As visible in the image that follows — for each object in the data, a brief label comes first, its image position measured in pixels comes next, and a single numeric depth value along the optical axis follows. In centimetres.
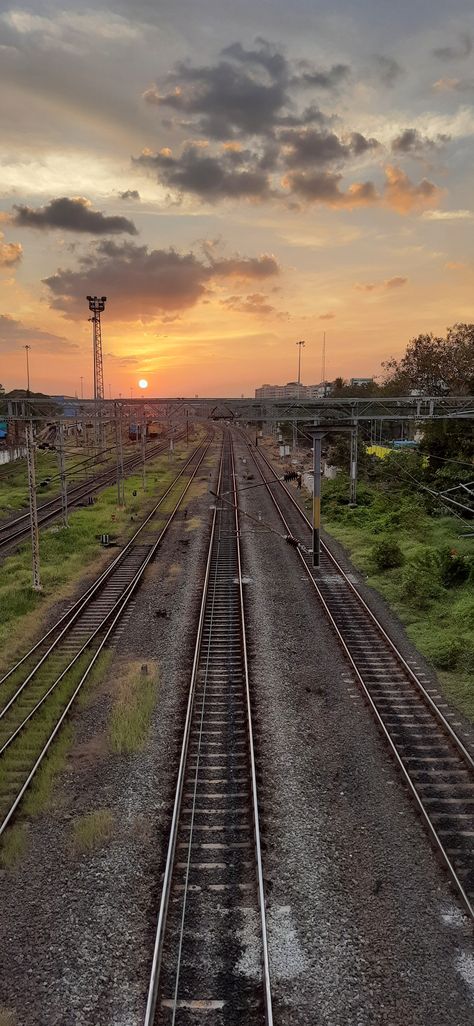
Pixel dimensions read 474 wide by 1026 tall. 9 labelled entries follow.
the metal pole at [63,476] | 3533
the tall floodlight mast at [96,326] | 9356
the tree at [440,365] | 5241
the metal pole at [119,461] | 4056
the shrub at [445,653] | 1830
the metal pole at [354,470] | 4107
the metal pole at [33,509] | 2458
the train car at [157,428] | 15048
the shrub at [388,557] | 2862
